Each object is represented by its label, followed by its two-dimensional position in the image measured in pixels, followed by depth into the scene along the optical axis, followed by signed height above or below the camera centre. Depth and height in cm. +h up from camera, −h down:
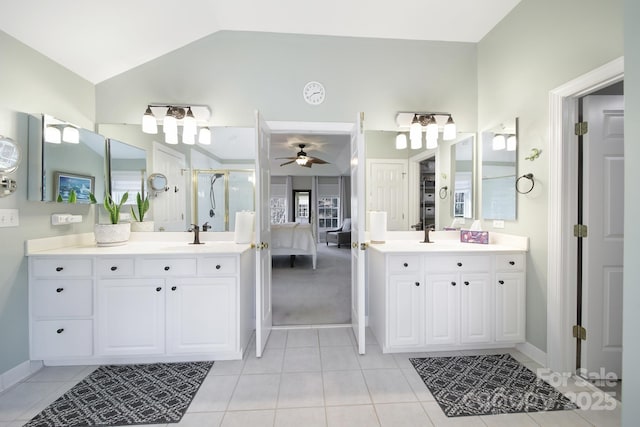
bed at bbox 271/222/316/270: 564 -55
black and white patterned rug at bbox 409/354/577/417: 173 -120
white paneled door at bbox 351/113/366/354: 225 -8
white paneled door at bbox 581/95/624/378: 196 -9
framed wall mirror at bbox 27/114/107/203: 211 +45
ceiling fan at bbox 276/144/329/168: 582 +113
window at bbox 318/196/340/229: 973 +3
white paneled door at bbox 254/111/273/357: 225 -22
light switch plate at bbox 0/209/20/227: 190 -4
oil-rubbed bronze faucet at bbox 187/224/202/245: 271 -22
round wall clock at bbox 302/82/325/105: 283 +122
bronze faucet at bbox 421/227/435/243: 285 -23
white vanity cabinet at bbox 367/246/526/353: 231 -72
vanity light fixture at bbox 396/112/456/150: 285 +89
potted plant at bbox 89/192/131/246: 243 -15
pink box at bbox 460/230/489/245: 270 -24
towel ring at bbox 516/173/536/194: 228 +28
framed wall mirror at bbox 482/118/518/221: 249 +39
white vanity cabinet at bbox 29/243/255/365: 210 -73
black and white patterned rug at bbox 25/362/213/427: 163 -120
